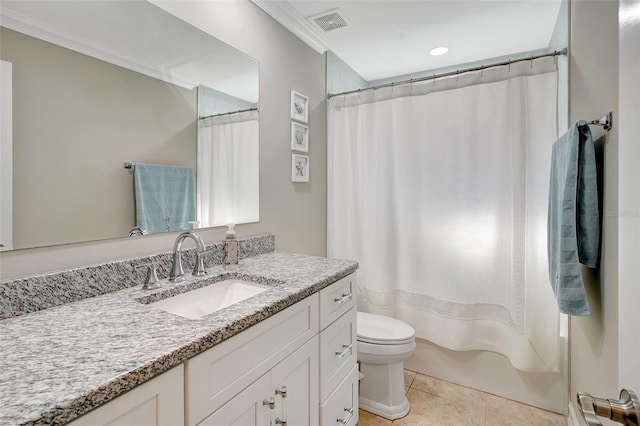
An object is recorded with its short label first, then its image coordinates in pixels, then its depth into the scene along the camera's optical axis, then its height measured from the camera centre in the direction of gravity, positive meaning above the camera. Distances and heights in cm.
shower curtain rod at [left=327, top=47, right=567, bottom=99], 176 +86
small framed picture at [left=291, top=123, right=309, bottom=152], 212 +49
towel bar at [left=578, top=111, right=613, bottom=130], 107 +30
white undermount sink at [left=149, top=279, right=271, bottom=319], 118 -35
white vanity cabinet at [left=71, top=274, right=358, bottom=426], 69 -48
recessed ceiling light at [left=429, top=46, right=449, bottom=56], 246 +124
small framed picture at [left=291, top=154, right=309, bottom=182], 214 +29
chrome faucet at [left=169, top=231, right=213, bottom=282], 131 -21
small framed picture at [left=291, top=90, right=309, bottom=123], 211 +70
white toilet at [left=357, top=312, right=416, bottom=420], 184 -95
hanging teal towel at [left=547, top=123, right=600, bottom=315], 120 -5
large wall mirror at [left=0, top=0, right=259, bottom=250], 96 +36
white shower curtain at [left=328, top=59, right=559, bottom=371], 185 +3
